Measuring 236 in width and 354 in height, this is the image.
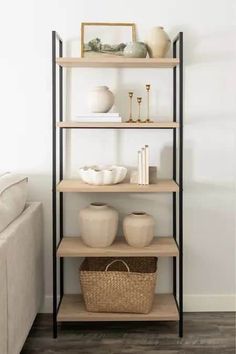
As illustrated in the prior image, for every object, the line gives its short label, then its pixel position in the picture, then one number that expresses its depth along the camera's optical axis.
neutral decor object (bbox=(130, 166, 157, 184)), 2.72
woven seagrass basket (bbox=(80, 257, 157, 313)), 2.66
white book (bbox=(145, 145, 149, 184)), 2.68
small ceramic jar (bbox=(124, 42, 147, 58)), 2.63
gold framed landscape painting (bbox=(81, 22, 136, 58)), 2.85
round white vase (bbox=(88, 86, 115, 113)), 2.67
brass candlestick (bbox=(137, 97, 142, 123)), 2.78
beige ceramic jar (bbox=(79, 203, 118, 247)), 2.63
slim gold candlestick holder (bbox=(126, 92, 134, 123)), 2.80
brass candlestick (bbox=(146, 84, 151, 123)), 2.80
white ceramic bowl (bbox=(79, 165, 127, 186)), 2.62
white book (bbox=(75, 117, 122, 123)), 2.62
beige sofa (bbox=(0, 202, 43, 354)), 1.96
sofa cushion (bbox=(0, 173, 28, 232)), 2.20
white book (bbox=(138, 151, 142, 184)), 2.69
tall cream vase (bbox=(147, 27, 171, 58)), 2.66
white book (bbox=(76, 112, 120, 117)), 2.62
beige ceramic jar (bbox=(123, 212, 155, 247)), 2.66
